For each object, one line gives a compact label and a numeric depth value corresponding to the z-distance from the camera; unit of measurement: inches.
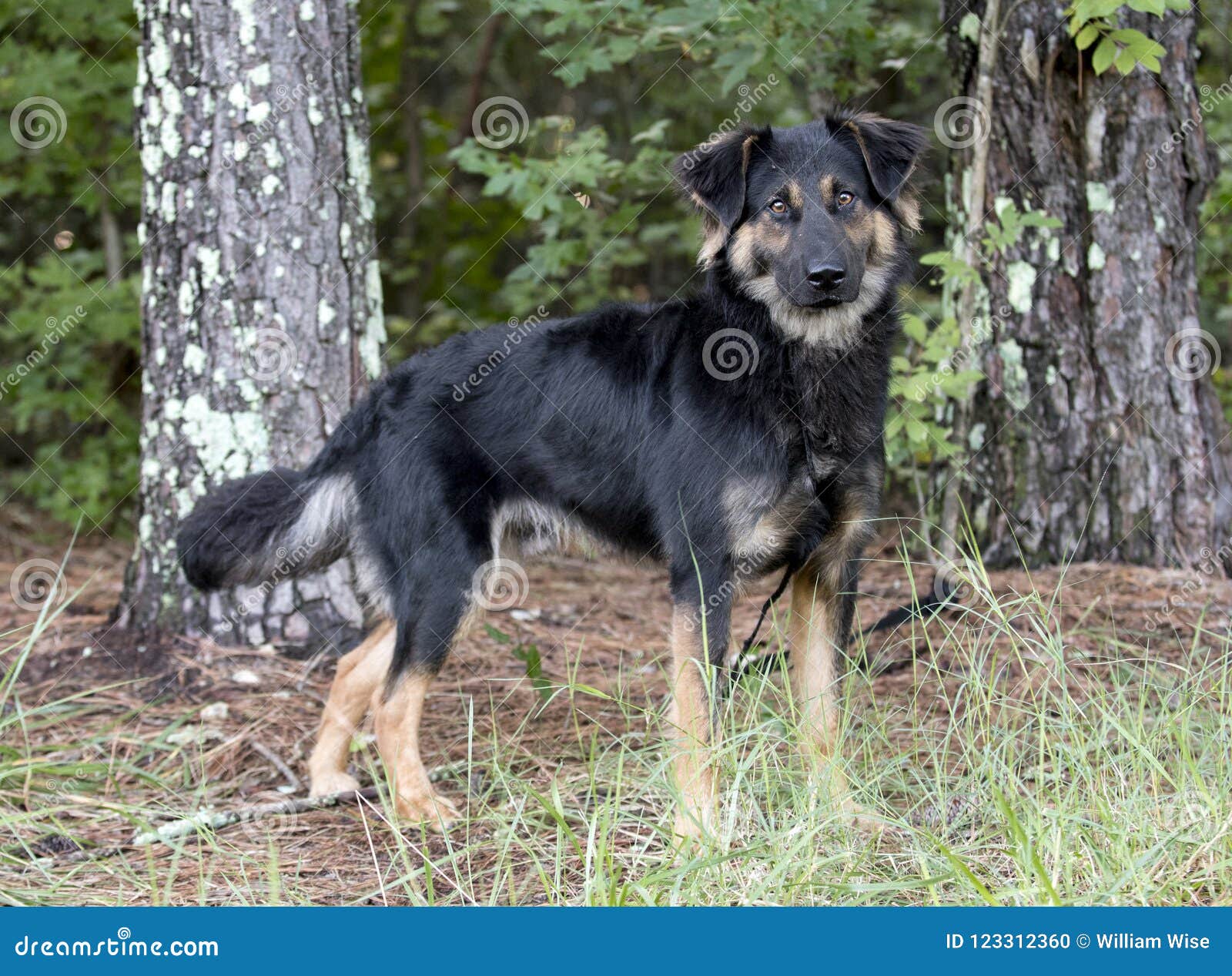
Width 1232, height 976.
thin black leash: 277.7
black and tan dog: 265.6
